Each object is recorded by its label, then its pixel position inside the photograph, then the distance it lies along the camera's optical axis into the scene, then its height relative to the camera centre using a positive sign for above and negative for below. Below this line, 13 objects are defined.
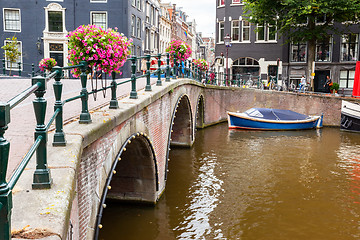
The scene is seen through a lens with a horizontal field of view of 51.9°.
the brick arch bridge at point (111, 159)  2.89 -1.09
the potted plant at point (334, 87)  26.27 -0.71
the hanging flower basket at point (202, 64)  20.76 +0.61
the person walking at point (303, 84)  24.99 -0.50
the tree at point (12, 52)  22.78 +1.28
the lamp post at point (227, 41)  22.67 +2.09
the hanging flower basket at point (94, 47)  4.89 +0.36
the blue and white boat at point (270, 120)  21.62 -2.58
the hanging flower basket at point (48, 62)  15.93 +0.46
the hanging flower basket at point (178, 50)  13.69 +0.92
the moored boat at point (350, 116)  21.92 -2.32
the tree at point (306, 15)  23.66 +4.19
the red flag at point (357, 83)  23.64 -0.36
